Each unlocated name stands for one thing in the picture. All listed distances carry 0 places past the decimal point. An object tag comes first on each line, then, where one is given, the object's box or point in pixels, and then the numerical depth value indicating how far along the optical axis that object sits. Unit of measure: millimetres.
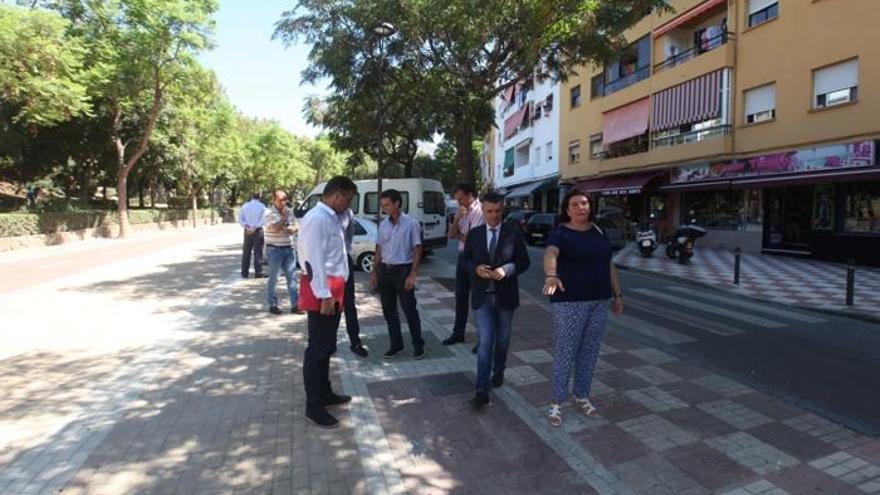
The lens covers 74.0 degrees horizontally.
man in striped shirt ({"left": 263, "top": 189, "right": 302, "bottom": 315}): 8477
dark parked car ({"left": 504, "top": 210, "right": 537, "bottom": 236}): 24219
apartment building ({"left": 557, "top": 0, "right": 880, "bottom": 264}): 15406
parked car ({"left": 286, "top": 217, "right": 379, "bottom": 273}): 13359
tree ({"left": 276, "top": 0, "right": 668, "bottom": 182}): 10938
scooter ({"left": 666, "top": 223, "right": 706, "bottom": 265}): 15773
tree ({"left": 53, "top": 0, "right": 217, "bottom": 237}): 22172
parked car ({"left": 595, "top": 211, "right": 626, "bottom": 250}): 19016
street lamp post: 11117
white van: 15594
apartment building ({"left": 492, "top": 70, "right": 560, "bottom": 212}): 34844
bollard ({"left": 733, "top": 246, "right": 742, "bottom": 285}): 11875
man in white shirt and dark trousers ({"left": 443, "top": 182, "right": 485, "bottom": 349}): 6609
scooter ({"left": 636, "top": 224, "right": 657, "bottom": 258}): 17297
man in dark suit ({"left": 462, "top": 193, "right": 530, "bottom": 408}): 4535
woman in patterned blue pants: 4117
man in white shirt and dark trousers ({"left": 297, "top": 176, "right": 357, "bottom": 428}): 4172
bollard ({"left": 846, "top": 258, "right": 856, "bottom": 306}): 9383
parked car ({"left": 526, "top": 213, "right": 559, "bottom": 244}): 23141
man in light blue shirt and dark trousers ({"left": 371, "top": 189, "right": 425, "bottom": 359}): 6129
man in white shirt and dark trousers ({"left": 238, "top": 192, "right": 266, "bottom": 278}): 12000
